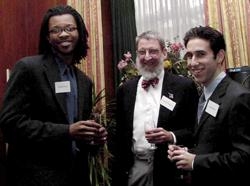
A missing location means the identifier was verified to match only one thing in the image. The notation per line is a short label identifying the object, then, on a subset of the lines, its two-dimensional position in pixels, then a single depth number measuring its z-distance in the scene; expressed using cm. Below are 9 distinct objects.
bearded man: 255
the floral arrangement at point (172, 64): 347
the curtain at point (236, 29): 413
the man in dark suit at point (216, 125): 177
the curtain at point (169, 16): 487
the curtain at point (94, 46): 470
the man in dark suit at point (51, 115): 201
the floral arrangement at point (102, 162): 345
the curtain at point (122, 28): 500
